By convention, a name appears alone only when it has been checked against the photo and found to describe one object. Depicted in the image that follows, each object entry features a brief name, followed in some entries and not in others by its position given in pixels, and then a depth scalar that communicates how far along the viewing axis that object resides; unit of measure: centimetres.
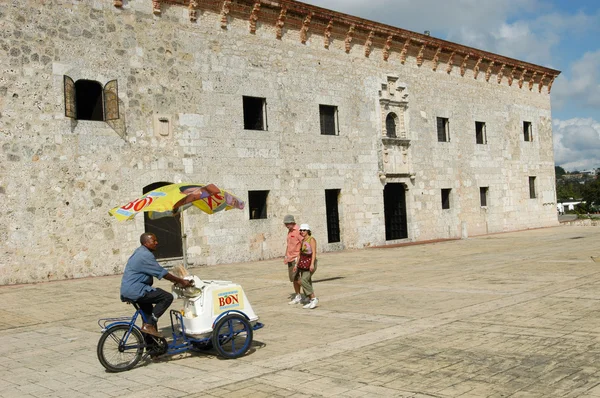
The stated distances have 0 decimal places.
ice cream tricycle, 655
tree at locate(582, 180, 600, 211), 8244
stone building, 1495
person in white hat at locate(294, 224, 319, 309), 1005
